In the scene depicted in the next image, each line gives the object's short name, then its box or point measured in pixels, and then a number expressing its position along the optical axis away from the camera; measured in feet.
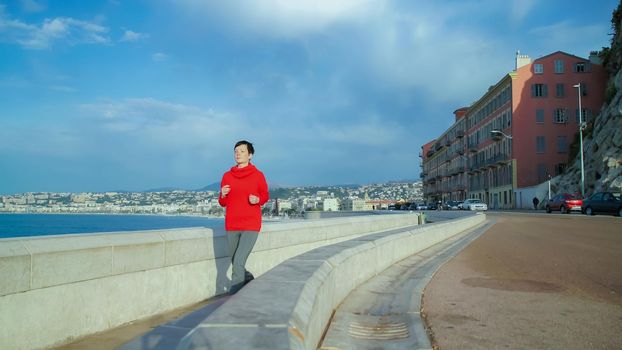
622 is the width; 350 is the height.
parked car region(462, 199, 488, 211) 169.46
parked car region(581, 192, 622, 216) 96.48
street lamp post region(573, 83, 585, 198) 147.84
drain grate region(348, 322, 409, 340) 14.42
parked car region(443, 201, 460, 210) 220.55
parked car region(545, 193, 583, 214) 118.32
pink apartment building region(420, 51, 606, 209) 200.44
